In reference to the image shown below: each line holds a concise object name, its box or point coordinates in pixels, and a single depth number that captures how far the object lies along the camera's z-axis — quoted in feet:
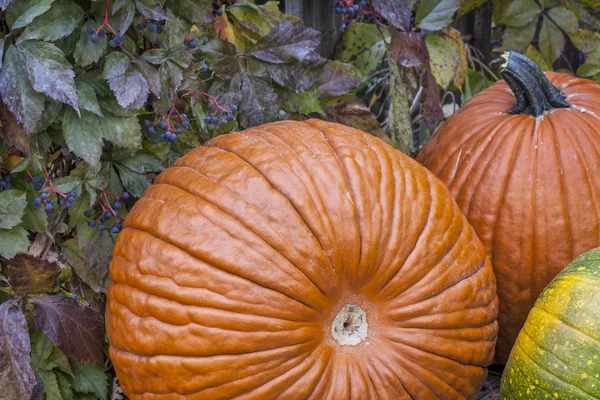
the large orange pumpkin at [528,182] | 5.69
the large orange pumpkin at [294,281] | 4.47
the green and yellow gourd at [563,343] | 4.42
